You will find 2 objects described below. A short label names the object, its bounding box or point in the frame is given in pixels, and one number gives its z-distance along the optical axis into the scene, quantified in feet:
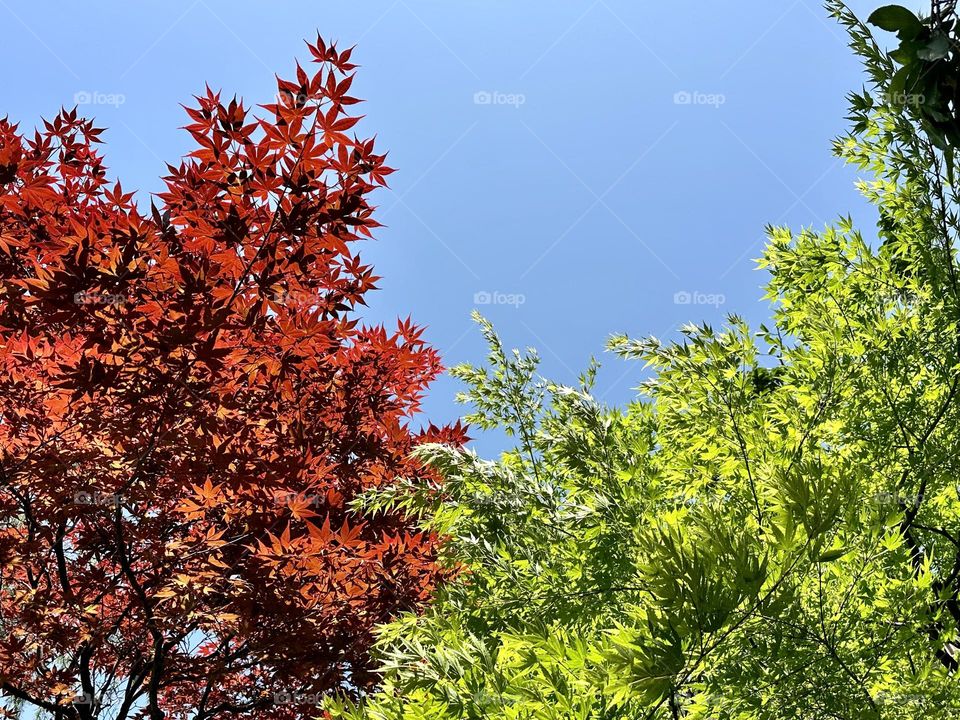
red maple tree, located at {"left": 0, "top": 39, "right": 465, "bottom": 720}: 13.98
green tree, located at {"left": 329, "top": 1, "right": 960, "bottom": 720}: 6.60
